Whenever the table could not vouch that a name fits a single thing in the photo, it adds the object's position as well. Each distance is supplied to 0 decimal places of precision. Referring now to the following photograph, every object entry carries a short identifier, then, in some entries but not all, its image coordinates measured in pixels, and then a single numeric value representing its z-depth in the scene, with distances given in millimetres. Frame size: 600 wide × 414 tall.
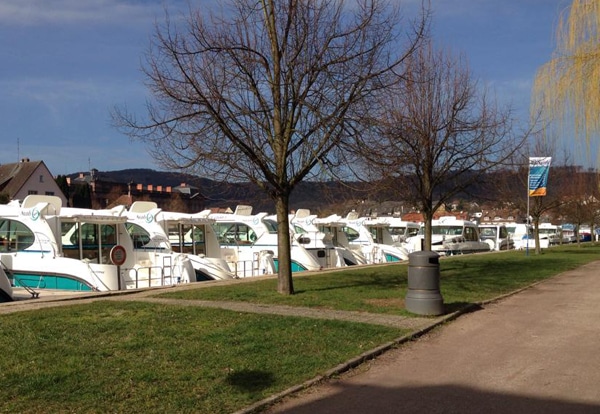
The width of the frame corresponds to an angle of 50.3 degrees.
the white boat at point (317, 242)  27000
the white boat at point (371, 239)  33484
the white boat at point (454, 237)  41406
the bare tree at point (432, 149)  19422
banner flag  26984
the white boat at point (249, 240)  25500
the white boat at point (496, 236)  50675
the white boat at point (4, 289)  13680
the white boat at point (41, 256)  16891
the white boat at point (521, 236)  55625
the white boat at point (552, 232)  64350
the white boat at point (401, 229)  42116
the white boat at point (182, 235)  21062
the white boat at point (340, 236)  29734
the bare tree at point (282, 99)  13086
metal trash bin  11344
